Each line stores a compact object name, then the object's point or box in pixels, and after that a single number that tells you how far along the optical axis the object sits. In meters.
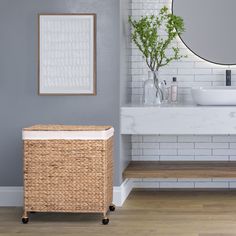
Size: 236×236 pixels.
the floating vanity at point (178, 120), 4.72
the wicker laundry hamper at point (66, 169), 4.11
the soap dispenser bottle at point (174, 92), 5.20
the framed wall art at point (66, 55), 4.63
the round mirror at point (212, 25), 5.32
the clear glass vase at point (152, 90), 5.06
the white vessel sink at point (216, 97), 4.75
